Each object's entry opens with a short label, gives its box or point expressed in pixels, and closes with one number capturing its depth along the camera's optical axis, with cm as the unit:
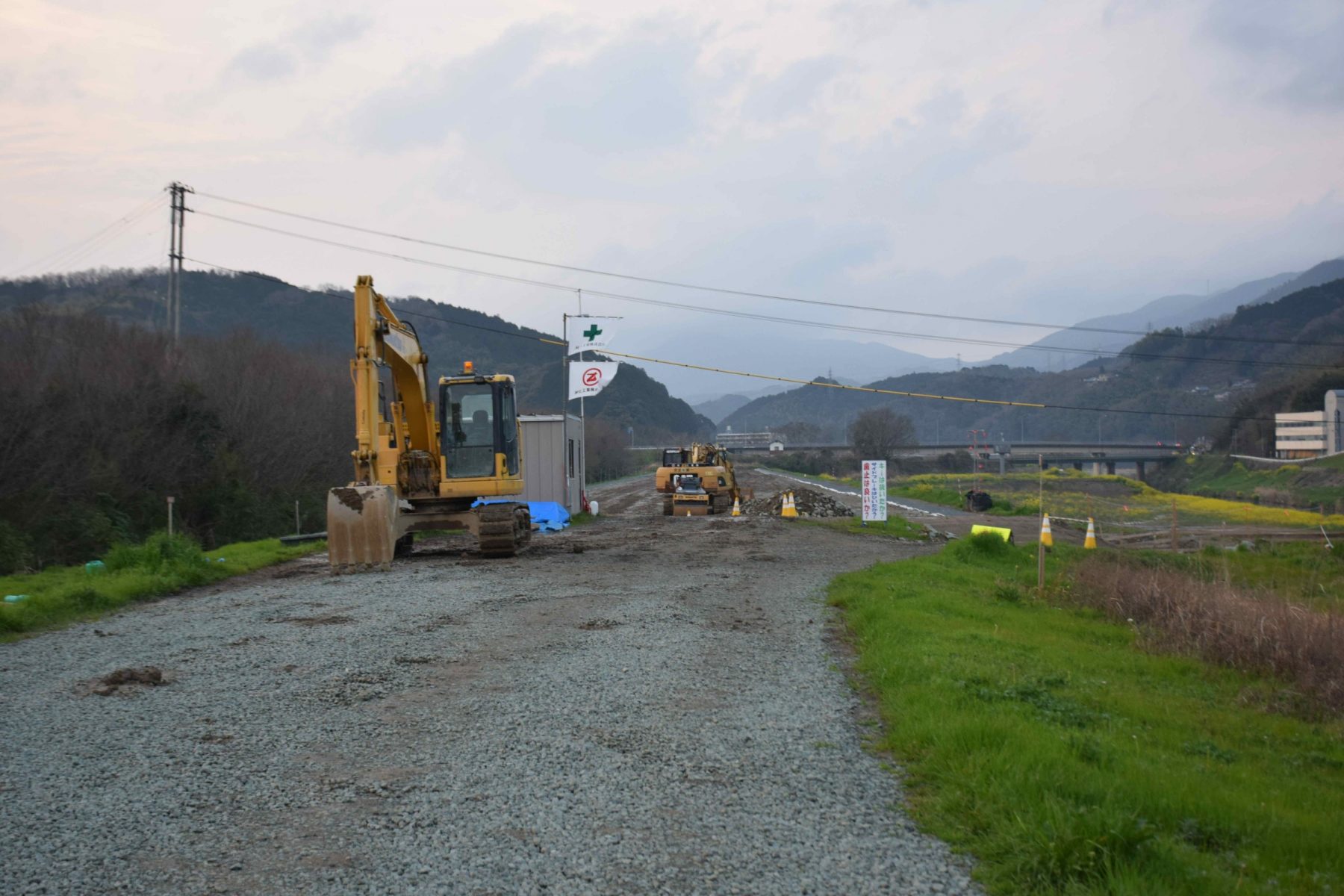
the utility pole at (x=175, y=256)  3055
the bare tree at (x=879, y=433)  9688
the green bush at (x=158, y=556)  1530
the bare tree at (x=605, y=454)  7981
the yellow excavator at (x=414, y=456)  1619
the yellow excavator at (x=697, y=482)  3512
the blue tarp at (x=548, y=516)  2745
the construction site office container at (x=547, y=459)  3052
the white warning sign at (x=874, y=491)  2777
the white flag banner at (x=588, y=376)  3250
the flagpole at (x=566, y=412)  3042
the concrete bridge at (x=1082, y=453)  9300
